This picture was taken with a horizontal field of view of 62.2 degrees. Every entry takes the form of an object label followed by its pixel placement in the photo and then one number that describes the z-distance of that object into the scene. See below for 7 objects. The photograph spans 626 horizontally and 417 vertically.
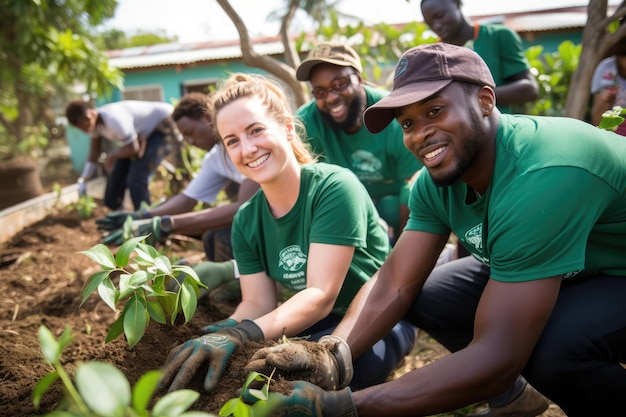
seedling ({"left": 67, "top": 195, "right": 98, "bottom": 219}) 5.45
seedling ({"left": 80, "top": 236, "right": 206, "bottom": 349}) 1.48
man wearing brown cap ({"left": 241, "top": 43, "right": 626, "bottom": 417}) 1.33
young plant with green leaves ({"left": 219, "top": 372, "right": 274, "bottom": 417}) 1.05
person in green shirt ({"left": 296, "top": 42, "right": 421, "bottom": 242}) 2.96
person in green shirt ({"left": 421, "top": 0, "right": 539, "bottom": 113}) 3.13
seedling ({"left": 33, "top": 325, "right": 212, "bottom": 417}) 0.68
